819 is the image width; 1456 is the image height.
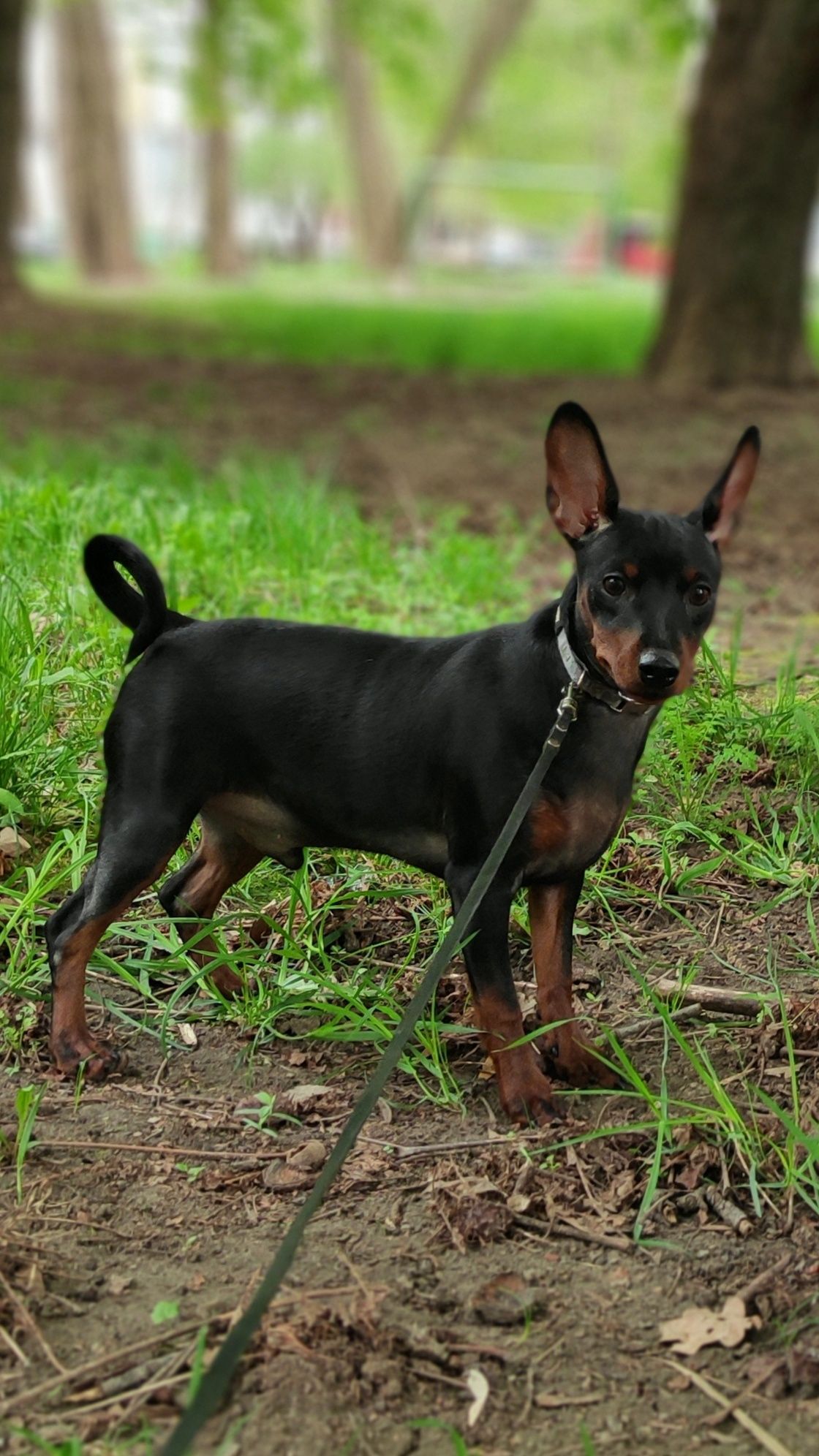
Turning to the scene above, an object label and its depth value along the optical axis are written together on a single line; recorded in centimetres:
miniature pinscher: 285
